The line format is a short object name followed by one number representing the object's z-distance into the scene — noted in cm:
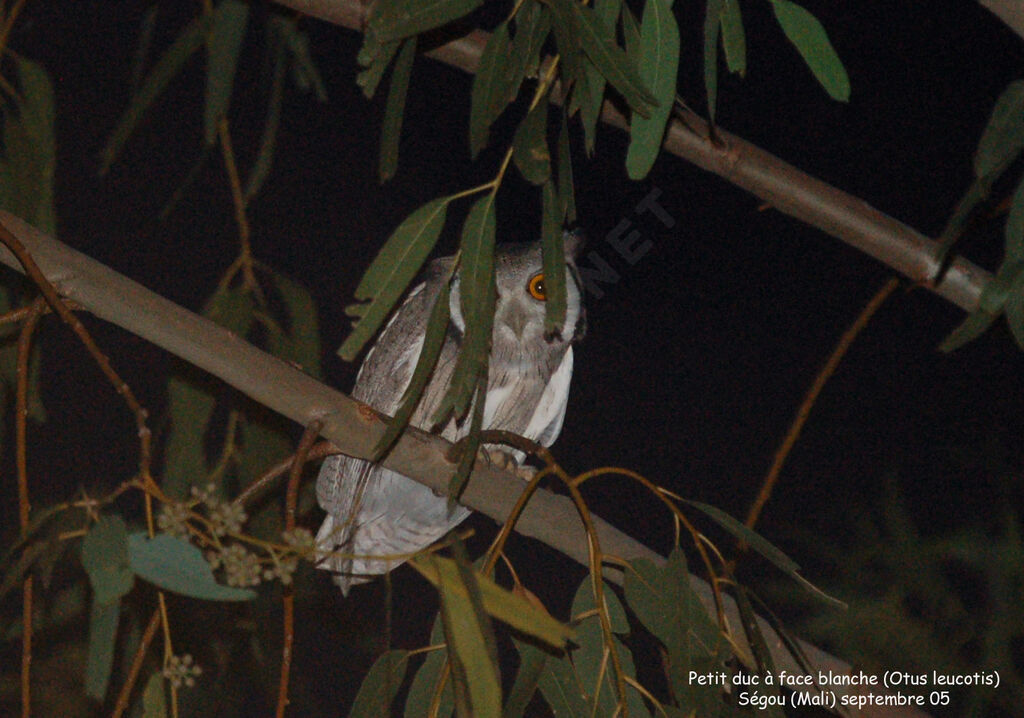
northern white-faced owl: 474
